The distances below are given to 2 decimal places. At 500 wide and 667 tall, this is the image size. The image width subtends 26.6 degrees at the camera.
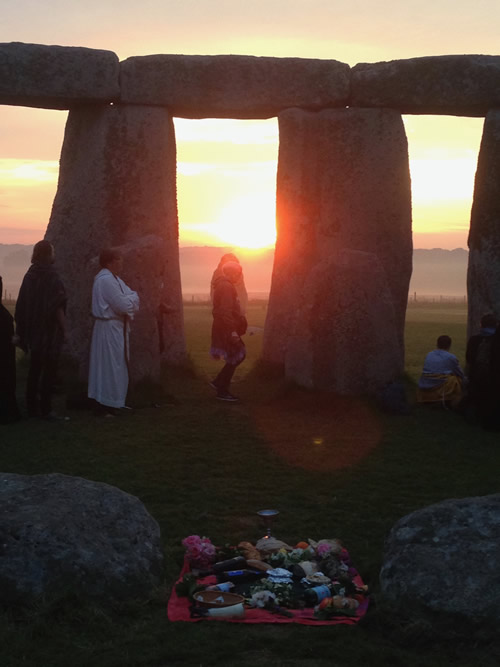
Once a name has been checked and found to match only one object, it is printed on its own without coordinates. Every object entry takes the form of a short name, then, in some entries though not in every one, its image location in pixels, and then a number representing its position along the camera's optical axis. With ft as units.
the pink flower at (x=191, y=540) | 20.71
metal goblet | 22.64
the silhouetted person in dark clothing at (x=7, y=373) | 36.65
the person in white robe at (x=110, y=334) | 38.09
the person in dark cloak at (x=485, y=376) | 37.73
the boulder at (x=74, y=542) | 17.83
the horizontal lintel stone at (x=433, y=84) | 48.85
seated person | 41.24
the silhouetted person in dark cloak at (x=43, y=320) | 36.94
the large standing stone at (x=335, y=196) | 50.24
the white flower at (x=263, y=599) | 18.51
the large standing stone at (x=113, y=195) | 49.65
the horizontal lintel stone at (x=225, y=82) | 49.03
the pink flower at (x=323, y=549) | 20.59
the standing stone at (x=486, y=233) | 48.29
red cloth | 17.72
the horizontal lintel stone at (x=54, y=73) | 47.34
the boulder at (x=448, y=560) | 16.72
